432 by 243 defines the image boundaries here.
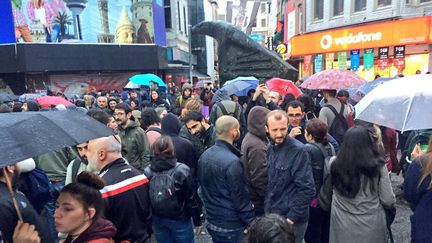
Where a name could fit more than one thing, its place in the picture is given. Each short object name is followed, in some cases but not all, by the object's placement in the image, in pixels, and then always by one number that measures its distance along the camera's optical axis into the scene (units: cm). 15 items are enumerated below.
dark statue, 880
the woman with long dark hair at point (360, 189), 306
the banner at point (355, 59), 1789
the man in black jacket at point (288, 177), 324
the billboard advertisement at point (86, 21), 2156
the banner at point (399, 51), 1570
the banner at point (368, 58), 1711
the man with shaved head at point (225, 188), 334
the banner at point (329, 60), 1968
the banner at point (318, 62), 2045
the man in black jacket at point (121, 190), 280
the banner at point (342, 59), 1870
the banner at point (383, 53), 1650
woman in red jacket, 225
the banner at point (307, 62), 2146
